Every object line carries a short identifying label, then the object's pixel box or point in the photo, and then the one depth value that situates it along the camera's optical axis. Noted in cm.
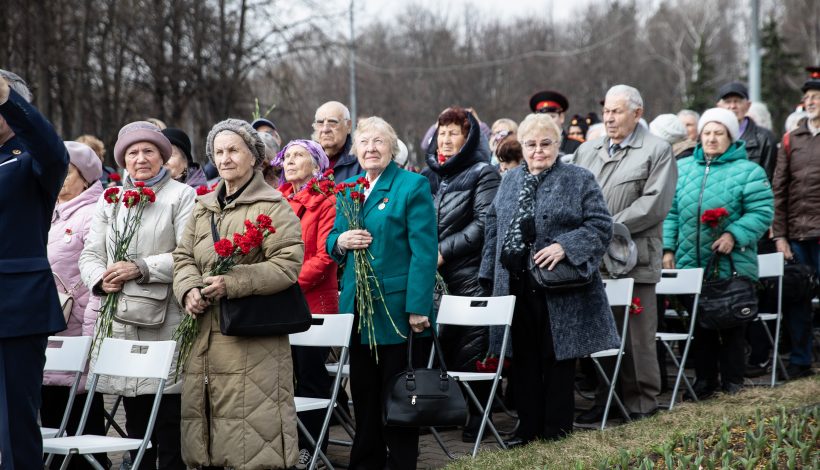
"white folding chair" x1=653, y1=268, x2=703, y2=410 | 740
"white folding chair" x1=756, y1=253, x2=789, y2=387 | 816
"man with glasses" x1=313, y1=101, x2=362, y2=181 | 717
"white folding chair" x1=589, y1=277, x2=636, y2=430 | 666
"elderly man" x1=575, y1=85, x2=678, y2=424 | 701
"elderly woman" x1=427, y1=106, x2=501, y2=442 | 669
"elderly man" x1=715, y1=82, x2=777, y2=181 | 945
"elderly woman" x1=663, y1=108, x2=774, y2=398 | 760
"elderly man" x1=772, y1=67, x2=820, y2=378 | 848
